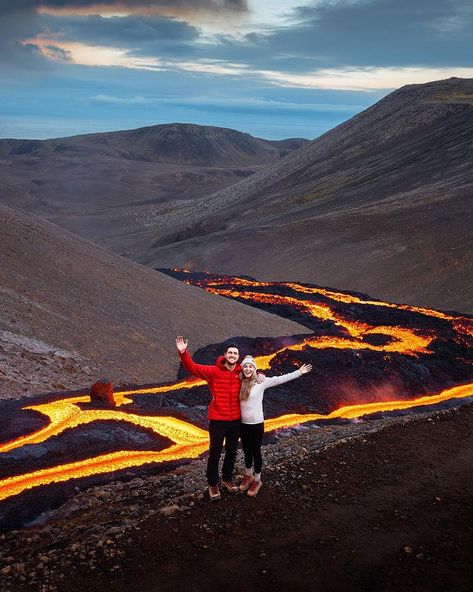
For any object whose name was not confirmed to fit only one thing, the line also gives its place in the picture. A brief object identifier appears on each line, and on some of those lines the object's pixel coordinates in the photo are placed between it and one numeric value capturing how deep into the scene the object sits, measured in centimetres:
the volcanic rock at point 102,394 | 1978
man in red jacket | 1020
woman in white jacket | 1021
